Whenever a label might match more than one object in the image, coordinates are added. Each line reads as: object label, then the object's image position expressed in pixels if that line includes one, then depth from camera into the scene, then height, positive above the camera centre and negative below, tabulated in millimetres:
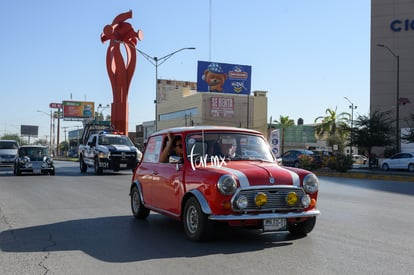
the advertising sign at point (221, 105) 66625 +6047
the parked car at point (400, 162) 36000 -561
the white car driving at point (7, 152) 34469 -437
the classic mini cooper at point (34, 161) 24230 -706
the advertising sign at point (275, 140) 26716 +610
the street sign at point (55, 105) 111625 +9139
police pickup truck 25234 -229
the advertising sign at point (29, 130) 120312 +3766
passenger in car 8461 +20
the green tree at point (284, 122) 92312 +5425
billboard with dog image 46906 +6947
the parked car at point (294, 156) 34916 -301
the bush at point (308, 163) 32325 -674
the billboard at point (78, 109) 101375 +7618
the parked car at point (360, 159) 68662 -815
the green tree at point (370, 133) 46469 +1905
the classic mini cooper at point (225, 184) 6988 -492
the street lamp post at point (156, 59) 36425 +6570
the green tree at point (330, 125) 85062 +4771
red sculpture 46969 +7954
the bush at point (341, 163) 30172 -596
